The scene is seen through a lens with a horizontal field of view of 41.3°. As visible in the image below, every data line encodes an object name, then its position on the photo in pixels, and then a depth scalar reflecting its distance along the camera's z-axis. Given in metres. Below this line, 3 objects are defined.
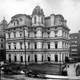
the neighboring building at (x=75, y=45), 55.31
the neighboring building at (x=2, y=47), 45.62
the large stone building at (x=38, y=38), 34.81
